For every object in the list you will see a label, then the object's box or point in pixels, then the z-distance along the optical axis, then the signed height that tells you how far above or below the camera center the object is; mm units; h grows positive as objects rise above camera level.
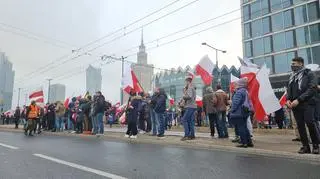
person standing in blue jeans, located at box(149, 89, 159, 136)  13289 +841
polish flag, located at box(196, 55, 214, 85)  13844 +2431
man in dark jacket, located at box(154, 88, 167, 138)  12789 +830
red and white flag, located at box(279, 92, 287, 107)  17345 +1541
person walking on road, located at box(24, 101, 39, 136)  17562 +875
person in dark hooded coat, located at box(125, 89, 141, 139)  12881 +699
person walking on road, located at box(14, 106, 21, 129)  26825 +1445
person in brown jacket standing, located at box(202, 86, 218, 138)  11773 +900
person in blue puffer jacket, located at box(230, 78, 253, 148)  9008 +537
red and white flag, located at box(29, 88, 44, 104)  20977 +2181
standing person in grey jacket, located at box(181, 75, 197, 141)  11289 +760
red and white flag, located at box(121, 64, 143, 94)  15548 +2228
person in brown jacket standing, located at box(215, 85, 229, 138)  11766 +727
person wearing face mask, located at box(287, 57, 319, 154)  7227 +686
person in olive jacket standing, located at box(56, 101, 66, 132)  19484 +1009
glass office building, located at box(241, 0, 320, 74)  48500 +14633
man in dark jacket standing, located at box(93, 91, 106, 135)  14591 +880
